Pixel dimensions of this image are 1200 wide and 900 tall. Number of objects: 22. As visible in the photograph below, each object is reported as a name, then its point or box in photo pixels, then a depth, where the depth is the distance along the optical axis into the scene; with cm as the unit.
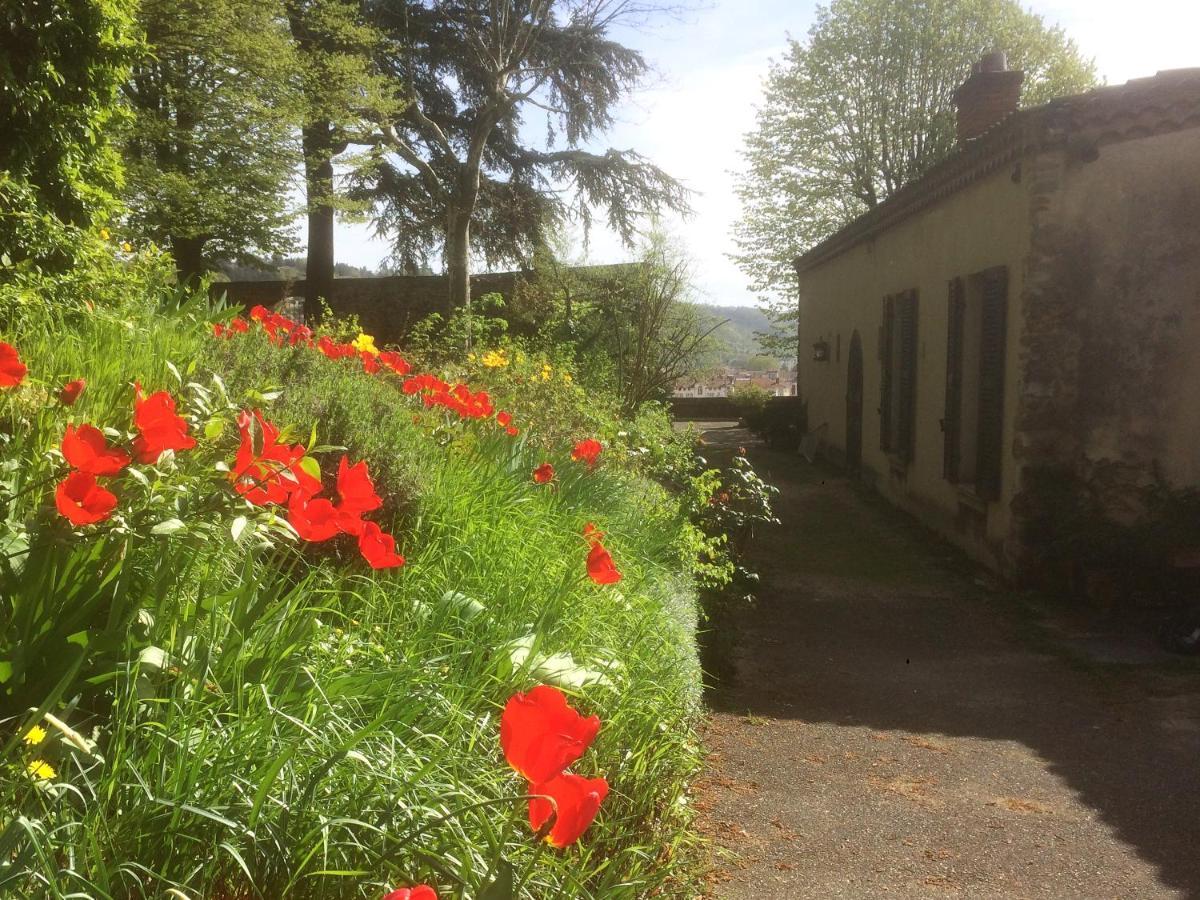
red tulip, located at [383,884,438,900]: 114
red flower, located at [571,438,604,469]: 440
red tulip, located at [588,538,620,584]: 258
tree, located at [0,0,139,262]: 468
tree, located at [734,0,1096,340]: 2562
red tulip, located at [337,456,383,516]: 223
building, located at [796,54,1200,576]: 793
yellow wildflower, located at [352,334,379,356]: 486
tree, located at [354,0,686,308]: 1605
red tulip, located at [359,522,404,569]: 220
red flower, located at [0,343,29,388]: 236
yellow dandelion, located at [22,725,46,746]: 161
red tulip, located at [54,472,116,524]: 184
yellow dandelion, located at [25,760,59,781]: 160
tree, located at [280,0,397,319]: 1410
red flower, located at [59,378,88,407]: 250
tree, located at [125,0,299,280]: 1238
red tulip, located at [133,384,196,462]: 204
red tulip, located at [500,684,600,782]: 137
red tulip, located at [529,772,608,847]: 134
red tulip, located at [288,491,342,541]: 217
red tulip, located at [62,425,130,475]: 186
